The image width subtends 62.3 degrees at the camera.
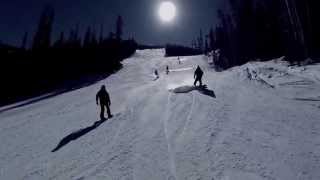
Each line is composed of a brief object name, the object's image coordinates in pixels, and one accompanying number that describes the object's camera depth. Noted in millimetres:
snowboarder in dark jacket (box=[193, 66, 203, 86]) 22066
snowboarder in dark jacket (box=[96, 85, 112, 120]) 14505
